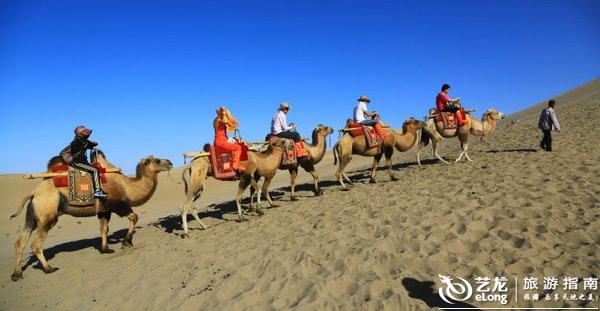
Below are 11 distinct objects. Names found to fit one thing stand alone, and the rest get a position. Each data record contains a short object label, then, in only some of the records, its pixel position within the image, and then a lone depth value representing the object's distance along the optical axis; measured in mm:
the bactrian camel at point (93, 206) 8992
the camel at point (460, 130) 15523
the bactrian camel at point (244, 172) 10836
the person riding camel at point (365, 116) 13892
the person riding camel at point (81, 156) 9344
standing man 14639
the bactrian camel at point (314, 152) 13383
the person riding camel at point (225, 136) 10828
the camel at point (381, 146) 13586
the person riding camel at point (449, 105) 15375
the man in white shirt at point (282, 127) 12914
